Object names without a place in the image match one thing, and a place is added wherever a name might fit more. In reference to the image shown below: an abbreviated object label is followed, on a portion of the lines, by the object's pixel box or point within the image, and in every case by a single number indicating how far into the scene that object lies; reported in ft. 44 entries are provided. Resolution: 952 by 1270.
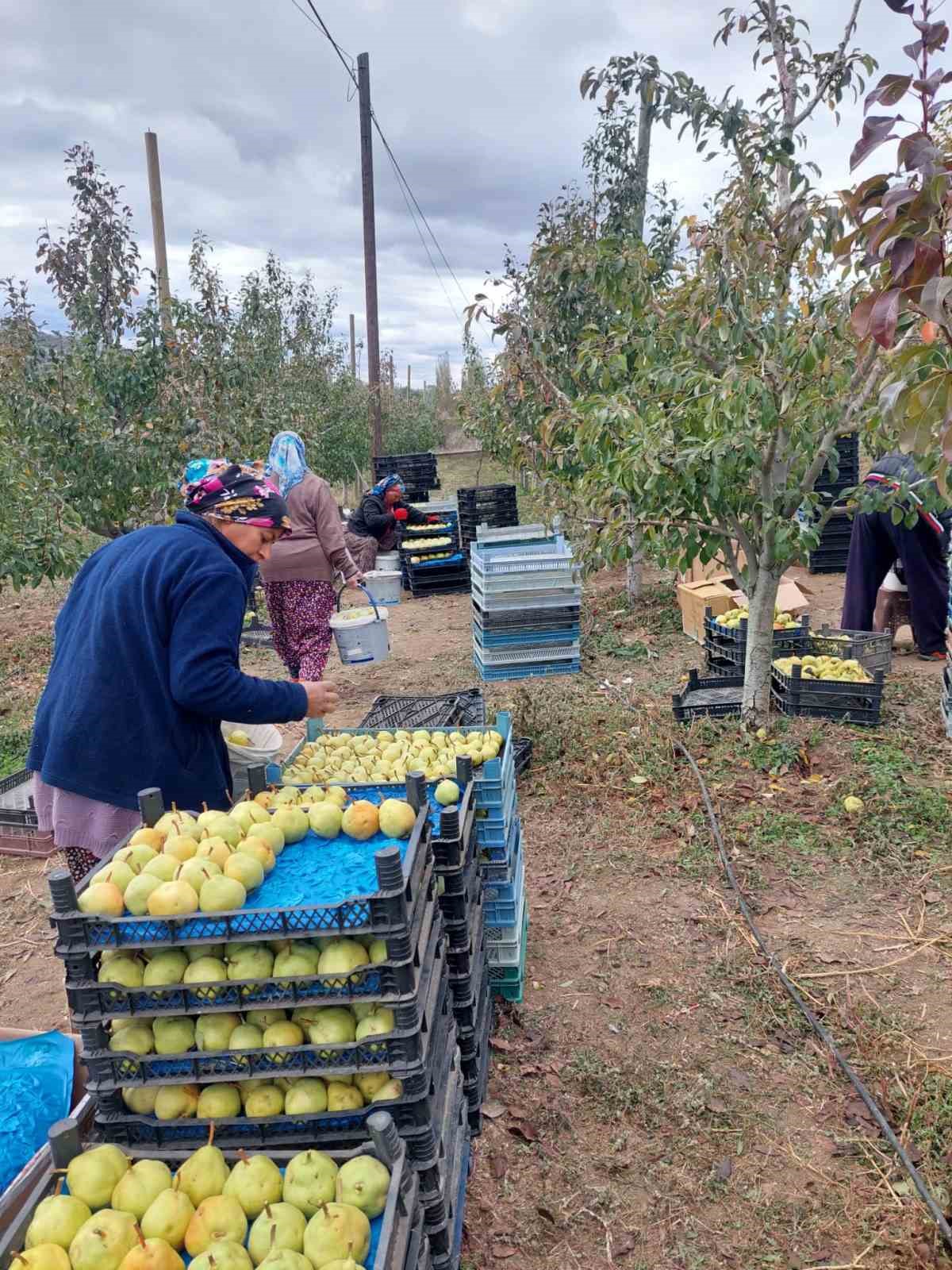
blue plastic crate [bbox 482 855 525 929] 11.12
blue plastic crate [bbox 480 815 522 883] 10.97
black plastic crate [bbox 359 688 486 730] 16.12
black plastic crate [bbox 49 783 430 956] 6.33
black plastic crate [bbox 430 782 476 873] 8.38
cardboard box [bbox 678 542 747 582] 31.33
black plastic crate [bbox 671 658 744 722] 20.15
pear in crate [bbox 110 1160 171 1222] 5.63
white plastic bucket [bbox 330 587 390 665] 23.47
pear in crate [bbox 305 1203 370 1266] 5.22
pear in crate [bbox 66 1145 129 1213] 5.70
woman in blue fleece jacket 9.04
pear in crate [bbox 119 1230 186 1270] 5.03
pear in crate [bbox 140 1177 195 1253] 5.39
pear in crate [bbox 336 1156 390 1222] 5.67
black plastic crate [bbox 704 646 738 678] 22.62
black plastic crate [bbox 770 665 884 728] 19.13
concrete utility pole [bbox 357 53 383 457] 47.42
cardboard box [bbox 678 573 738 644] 25.61
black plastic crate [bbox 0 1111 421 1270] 5.40
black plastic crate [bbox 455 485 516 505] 41.14
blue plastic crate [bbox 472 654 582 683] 26.13
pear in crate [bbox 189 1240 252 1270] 5.02
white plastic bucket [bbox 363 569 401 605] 36.40
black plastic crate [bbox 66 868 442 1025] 6.44
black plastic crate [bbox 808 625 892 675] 21.30
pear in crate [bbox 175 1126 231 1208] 5.76
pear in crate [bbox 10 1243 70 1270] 5.02
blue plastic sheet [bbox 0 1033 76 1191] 7.02
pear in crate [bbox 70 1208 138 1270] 5.11
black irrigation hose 8.20
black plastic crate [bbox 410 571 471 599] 41.16
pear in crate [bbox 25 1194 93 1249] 5.30
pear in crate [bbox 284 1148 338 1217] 5.69
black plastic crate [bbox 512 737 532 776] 18.94
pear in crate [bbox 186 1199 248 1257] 5.30
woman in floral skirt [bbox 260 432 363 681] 20.67
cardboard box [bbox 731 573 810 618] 25.50
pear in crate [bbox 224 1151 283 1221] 5.69
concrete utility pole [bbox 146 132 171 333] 33.22
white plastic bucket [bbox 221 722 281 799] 12.12
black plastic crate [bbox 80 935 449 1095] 6.47
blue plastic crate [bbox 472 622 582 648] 25.88
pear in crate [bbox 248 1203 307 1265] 5.27
